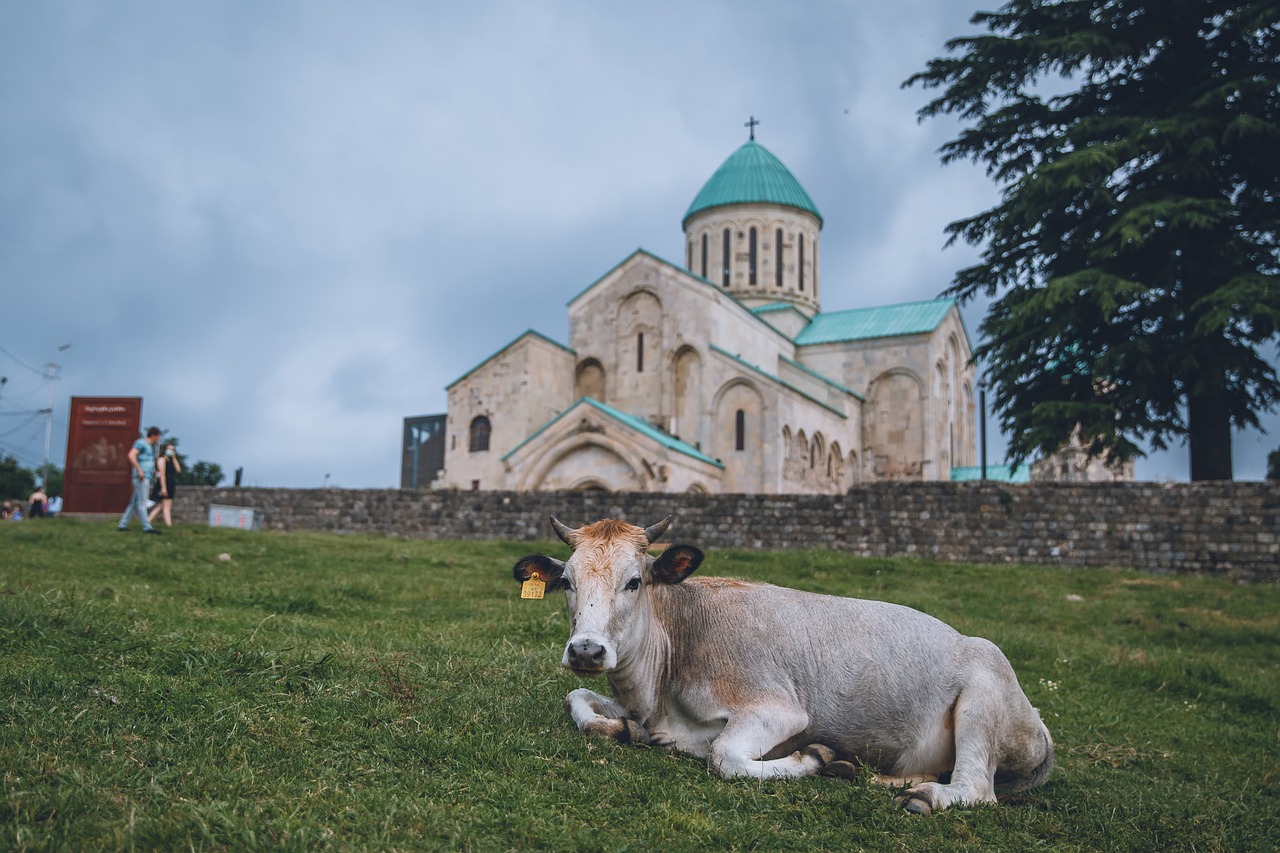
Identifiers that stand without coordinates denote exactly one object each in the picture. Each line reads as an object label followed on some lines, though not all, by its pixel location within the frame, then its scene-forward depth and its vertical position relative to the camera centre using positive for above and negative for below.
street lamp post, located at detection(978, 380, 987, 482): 19.87 +2.71
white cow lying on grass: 4.75 -0.79
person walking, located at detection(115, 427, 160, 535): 14.26 +0.55
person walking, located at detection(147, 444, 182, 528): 16.08 +0.49
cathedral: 27.88 +4.63
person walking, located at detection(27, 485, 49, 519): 24.31 +0.02
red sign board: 19.80 +1.23
